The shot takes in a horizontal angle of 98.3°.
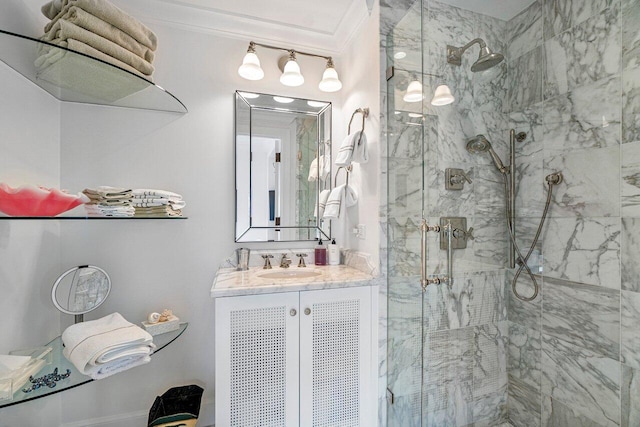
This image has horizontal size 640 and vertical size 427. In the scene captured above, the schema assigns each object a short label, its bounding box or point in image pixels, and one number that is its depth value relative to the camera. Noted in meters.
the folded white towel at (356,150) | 1.74
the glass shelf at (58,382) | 0.95
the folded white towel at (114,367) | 1.13
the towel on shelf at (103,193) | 1.45
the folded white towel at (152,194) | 1.56
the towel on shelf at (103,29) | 1.16
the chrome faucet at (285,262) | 1.99
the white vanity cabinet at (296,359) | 1.38
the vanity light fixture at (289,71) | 1.83
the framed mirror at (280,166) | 1.98
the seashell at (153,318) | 1.63
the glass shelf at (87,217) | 1.05
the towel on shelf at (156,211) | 1.58
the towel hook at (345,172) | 1.99
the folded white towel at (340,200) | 1.89
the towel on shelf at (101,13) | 1.17
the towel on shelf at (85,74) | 1.18
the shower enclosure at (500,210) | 1.37
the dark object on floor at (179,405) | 1.45
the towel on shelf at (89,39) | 1.15
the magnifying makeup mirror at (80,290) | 1.49
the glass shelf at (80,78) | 1.11
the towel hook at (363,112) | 1.81
